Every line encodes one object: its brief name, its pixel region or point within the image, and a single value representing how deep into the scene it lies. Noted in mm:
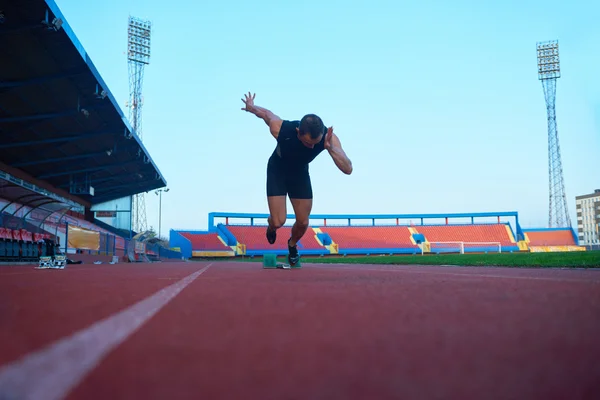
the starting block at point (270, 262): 8805
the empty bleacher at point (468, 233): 46438
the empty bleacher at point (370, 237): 44906
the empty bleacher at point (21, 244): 12828
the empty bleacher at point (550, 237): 49062
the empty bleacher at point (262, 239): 43125
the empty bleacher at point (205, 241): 41938
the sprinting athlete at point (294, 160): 4918
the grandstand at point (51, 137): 11338
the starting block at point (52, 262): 9562
